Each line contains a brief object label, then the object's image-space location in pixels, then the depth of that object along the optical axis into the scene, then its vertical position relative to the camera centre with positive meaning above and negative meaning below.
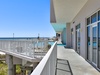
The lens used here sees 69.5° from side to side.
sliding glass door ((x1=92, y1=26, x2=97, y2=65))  3.30 -0.32
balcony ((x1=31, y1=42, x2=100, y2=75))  2.77 -1.31
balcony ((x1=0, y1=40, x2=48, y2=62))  4.96 -0.83
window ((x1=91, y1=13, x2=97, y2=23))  3.31 +0.95
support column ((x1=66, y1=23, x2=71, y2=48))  9.47 +0.23
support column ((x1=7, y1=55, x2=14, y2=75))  6.27 -2.38
